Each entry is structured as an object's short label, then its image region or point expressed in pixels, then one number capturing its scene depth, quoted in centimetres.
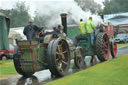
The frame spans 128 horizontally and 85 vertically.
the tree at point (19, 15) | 5544
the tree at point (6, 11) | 5506
